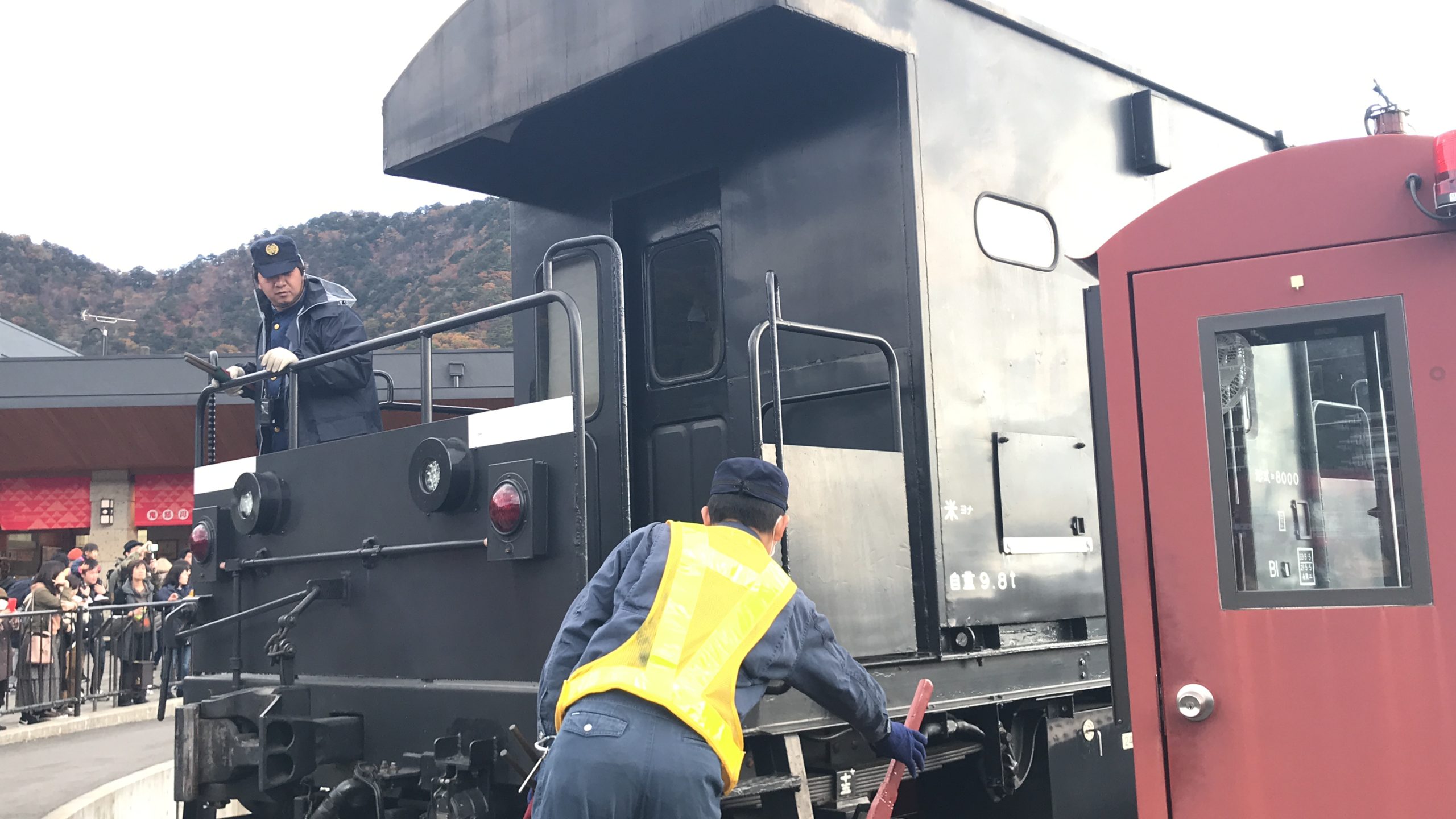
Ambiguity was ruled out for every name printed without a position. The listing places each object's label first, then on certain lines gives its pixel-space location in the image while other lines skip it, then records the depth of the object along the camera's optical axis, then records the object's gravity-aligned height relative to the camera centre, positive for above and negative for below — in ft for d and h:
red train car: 9.84 +0.30
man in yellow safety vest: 9.53 -1.00
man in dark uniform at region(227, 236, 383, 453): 17.11 +3.00
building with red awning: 76.74 +8.55
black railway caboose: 13.10 +1.48
